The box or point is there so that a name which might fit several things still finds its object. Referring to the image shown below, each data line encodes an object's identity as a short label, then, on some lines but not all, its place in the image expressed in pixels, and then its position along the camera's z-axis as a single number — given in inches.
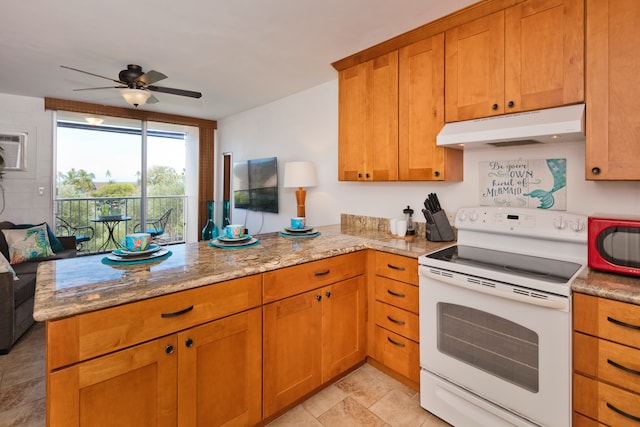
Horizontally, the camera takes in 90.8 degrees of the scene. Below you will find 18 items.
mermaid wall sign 75.2
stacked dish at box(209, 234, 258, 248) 76.9
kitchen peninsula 43.6
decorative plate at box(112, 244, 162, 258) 62.5
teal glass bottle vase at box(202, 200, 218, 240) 189.5
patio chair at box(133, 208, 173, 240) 205.3
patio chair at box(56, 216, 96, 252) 182.4
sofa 96.2
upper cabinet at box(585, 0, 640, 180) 56.8
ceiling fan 108.3
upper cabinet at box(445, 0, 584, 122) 64.0
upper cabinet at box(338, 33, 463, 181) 86.0
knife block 89.4
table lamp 129.7
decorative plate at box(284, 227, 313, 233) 95.1
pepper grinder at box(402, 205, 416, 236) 96.7
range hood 61.4
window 180.5
